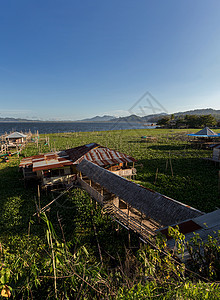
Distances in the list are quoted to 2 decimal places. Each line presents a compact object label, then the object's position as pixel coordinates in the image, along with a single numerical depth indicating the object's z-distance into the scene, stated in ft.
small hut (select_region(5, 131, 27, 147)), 120.88
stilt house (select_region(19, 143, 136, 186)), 47.03
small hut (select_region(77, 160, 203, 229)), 22.31
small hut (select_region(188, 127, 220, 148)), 112.37
